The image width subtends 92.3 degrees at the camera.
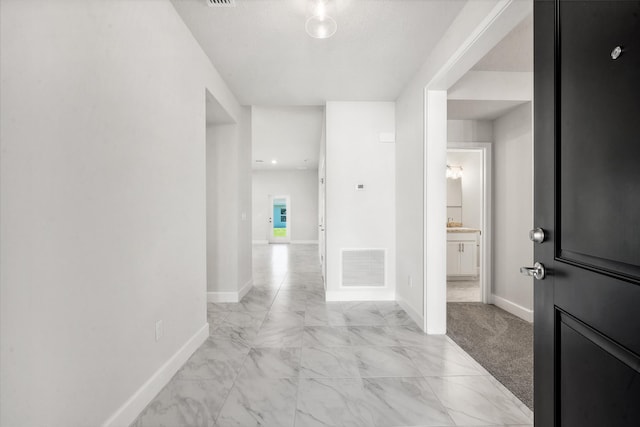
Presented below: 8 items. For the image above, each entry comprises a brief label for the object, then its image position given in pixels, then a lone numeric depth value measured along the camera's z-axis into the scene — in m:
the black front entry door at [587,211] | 0.79
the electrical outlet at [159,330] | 1.92
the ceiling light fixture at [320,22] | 2.01
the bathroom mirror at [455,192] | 6.02
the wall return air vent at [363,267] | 3.98
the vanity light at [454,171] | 5.71
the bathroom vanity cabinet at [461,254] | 4.95
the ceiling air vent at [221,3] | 2.06
